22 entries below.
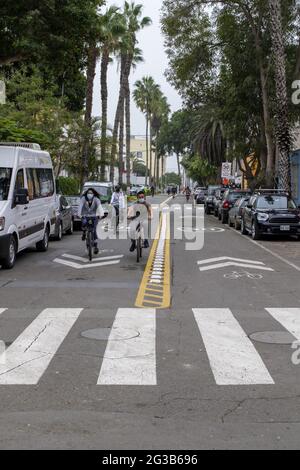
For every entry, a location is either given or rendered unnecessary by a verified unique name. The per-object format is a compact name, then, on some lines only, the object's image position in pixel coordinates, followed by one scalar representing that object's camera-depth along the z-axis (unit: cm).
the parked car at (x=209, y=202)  4262
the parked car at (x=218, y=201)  3631
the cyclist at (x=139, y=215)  1589
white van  1423
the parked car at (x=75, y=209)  2542
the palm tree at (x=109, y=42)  4472
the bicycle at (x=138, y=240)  1579
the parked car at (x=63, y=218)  2111
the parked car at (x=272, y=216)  2230
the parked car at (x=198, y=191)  6539
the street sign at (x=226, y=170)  4641
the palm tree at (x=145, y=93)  9331
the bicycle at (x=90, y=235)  1612
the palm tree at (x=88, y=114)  3775
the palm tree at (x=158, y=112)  9694
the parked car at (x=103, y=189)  3224
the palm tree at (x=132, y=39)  5400
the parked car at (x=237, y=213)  2667
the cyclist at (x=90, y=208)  1625
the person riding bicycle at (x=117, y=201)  2678
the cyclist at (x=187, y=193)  7031
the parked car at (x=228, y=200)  3228
